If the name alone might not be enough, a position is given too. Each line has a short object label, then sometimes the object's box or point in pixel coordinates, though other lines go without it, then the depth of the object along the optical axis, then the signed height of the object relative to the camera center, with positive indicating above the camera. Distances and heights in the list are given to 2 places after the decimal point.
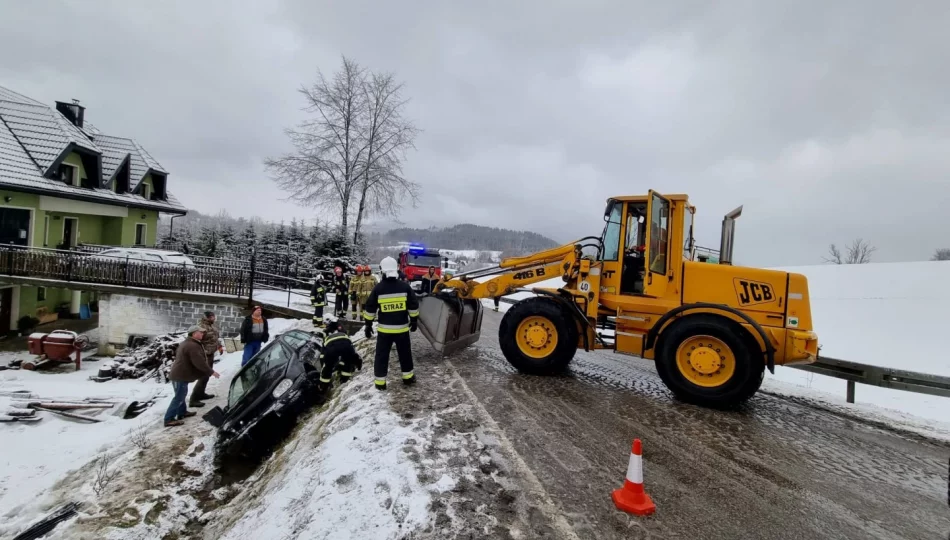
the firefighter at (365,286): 12.77 -0.65
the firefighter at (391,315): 5.81 -0.66
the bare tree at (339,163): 26.06 +6.00
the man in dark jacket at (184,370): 7.71 -2.08
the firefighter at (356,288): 12.89 -0.71
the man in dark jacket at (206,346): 8.53 -1.93
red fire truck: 22.40 +0.40
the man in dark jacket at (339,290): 12.79 -0.83
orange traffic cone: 3.26 -1.57
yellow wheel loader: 5.57 -0.34
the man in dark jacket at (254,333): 9.94 -1.73
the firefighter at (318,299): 11.48 -1.00
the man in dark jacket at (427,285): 9.19 -0.37
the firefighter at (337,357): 6.64 -1.45
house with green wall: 16.94 +2.46
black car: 5.88 -1.97
